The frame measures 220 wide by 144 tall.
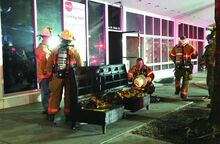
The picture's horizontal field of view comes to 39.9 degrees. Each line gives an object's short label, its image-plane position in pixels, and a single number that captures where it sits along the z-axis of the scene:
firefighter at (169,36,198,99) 8.73
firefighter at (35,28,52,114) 6.30
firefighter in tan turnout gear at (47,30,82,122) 5.83
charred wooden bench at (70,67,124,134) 5.18
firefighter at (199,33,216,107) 7.93
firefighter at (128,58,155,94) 7.31
